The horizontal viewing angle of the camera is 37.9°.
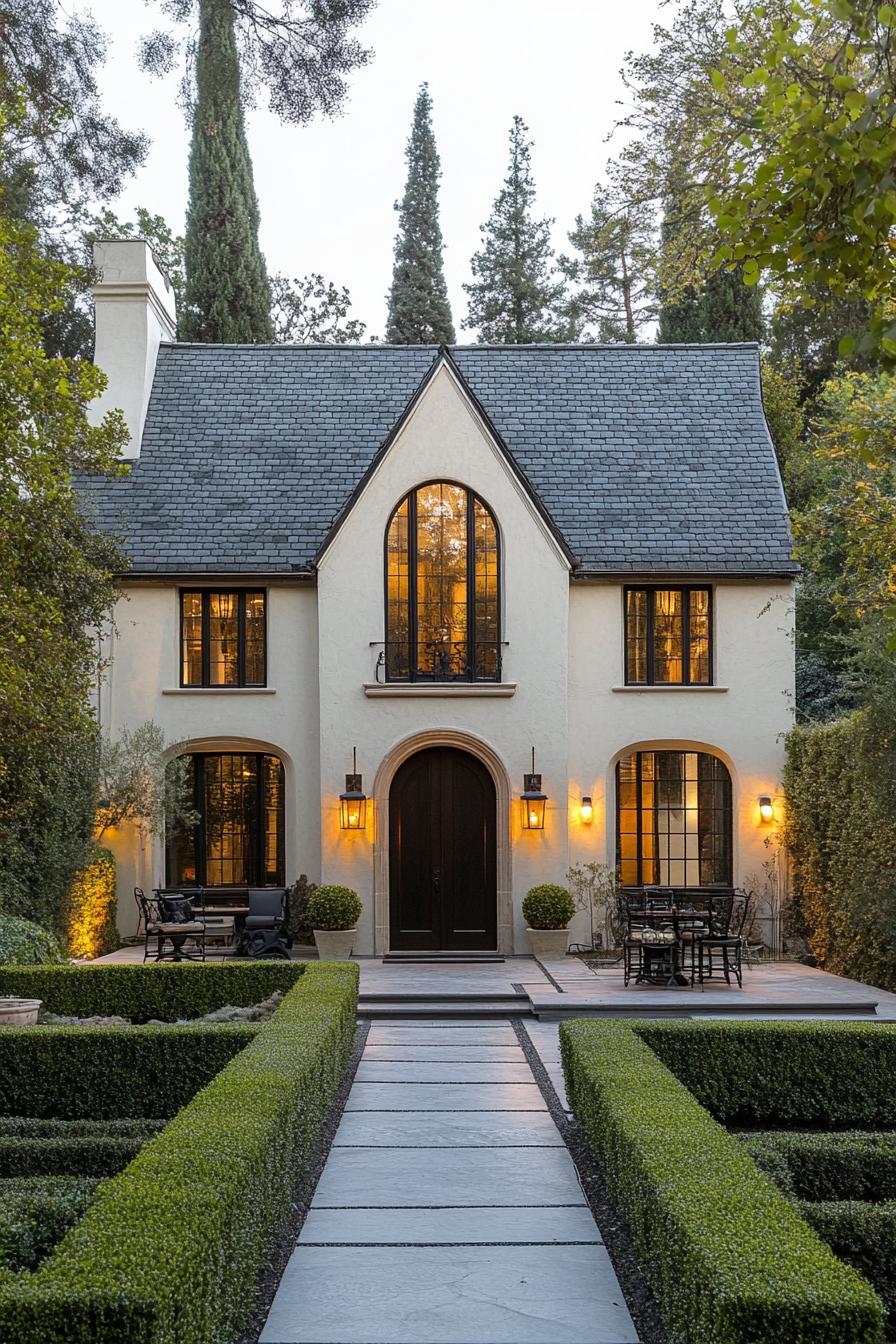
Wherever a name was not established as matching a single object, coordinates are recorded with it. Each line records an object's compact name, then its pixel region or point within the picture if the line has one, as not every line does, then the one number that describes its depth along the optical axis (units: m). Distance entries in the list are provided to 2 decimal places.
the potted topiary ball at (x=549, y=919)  19.27
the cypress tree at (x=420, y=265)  42.72
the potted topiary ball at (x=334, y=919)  18.88
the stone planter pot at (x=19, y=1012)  11.89
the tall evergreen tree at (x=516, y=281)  44.91
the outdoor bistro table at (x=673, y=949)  16.34
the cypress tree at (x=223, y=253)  36.72
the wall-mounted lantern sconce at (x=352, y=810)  19.67
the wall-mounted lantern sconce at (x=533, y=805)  19.81
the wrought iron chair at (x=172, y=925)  17.61
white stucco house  20.12
